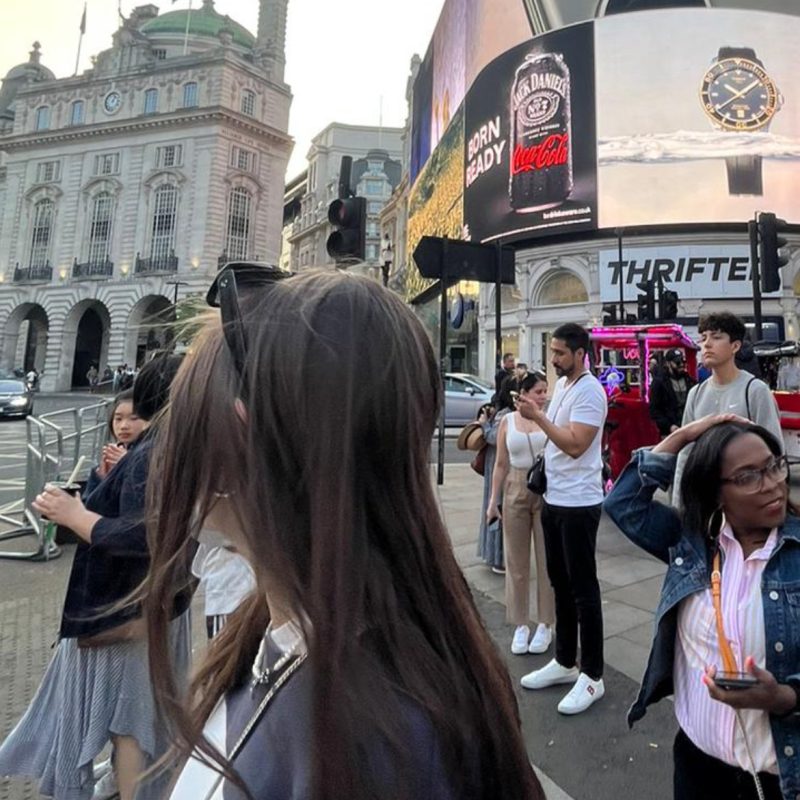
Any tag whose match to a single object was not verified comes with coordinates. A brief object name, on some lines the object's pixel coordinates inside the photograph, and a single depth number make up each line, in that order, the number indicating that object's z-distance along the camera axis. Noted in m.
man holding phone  3.02
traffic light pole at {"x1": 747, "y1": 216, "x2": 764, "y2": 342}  7.76
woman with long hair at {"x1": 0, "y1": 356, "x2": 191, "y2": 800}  1.92
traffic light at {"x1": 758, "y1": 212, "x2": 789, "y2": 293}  7.57
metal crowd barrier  5.58
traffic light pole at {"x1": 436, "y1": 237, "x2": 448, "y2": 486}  7.77
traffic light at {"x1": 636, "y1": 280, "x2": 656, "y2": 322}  14.20
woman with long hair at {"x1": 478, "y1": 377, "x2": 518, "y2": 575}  5.15
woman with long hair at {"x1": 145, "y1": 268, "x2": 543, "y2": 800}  0.59
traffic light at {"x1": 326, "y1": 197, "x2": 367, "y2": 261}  4.71
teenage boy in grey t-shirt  3.29
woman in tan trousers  3.70
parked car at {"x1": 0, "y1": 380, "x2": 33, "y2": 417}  19.22
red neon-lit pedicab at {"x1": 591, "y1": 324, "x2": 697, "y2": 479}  7.73
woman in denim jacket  1.46
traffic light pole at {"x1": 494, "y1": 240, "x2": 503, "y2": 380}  7.79
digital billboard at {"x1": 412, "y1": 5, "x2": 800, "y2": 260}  25.59
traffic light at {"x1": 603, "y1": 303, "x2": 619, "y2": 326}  16.01
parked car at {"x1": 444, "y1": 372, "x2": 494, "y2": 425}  16.11
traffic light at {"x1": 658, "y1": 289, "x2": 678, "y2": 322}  14.75
